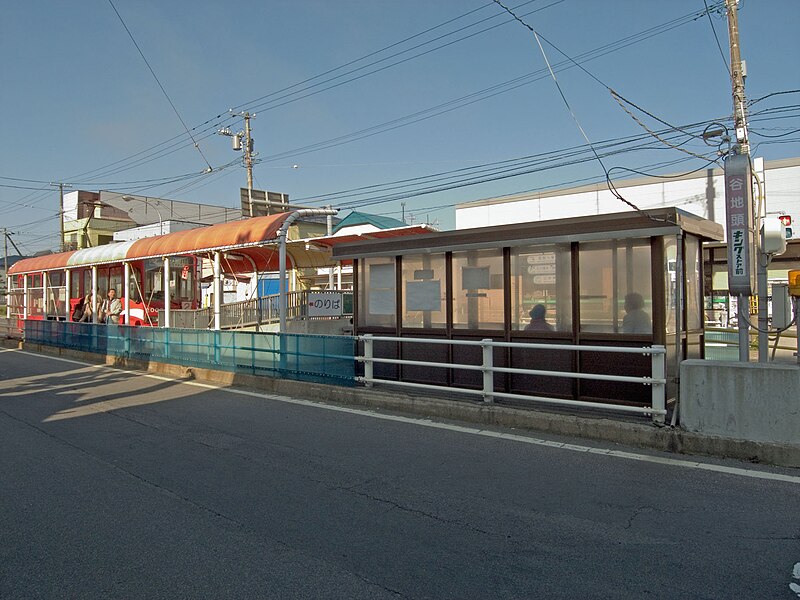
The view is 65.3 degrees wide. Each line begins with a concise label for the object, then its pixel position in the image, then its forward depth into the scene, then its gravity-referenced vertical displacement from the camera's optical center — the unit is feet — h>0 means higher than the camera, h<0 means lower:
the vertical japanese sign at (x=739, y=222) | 26.78 +3.47
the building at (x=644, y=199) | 98.22 +19.41
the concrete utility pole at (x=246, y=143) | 122.19 +32.39
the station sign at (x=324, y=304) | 54.13 +0.20
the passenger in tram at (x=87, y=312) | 75.41 -0.39
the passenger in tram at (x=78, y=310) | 79.92 -0.15
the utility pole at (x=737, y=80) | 52.70 +19.57
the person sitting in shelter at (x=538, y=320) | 29.73 -0.76
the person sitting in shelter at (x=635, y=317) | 26.76 -0.60
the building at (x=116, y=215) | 189.88 +32.61
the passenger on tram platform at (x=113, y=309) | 69.67 -0.05
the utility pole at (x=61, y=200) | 163.49 +28.98
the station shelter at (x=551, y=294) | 26.78 +0.50
